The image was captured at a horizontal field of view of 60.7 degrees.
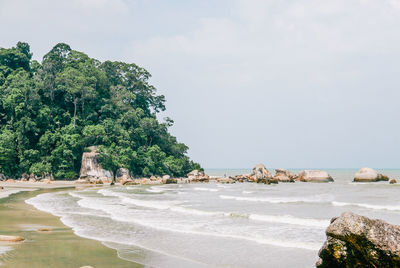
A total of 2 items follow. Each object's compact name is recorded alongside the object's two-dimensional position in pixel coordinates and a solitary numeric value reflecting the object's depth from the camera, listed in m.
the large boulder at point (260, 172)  67.94
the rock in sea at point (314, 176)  63.88
